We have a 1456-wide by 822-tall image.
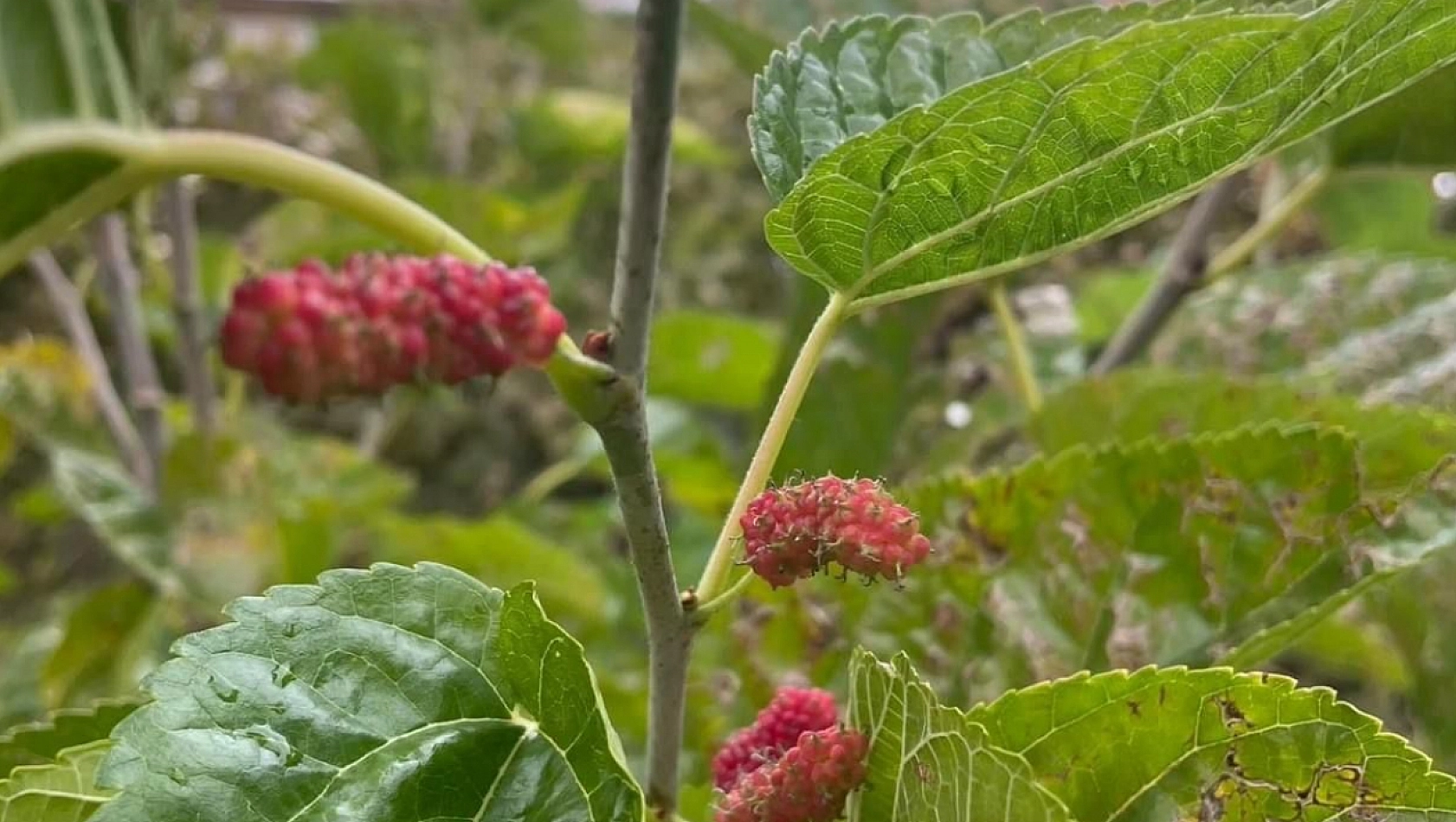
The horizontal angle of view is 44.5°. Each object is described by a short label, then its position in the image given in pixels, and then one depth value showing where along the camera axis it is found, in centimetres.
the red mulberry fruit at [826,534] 14
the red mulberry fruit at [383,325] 13
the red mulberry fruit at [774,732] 17
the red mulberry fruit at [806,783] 15
